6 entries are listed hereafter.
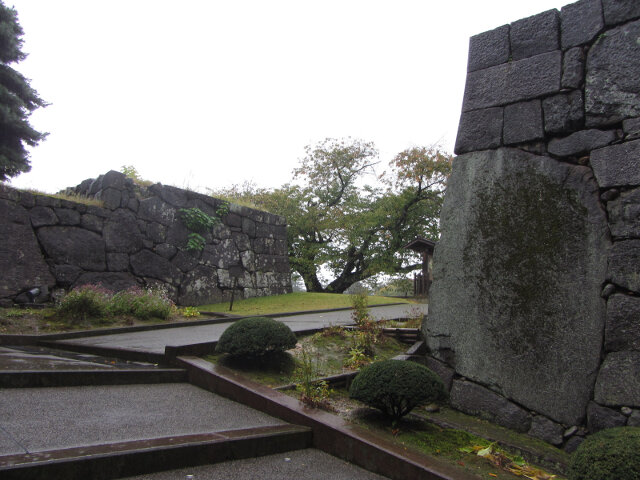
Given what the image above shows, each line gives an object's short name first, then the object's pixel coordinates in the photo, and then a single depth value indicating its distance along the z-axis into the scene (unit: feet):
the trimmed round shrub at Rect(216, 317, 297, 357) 15.39
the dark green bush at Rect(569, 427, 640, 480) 8.17
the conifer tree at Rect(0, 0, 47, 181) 42.70
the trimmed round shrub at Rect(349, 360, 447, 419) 11.84
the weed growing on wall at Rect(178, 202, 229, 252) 37.65
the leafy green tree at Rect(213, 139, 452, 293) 65.00
